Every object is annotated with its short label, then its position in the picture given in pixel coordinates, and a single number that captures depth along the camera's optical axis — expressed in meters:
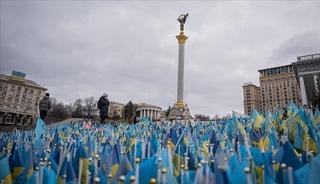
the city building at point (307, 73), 42.31
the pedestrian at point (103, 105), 16.92
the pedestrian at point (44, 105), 14.78
